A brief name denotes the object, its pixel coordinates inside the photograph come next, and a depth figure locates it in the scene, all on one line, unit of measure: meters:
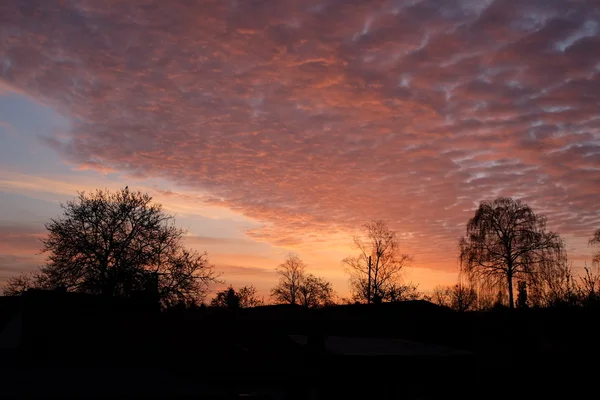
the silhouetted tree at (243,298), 74.79
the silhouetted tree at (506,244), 44.19
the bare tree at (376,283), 59.81
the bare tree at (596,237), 41.28
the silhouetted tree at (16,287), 47.93
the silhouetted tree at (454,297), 84.75
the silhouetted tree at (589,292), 20.42
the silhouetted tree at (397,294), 59.75
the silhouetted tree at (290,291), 86.94
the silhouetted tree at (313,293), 83.81
